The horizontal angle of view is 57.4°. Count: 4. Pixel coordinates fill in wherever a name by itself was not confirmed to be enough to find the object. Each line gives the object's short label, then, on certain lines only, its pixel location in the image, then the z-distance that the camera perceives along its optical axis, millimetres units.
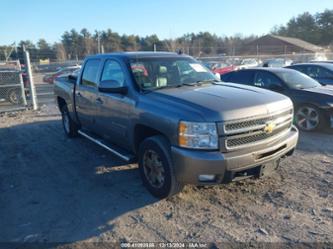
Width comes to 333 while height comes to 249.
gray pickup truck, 3359
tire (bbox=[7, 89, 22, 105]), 12384
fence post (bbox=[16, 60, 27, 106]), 11512
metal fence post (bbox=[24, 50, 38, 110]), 11195
